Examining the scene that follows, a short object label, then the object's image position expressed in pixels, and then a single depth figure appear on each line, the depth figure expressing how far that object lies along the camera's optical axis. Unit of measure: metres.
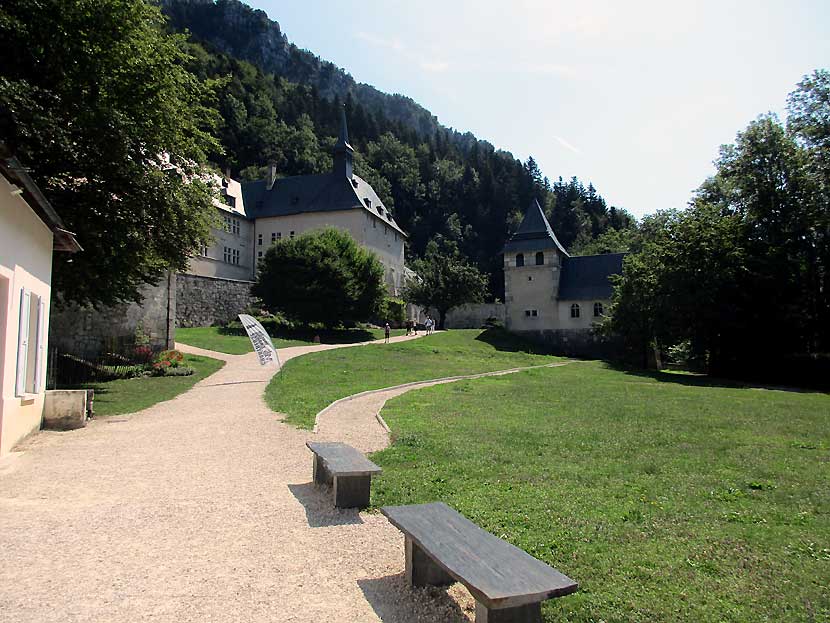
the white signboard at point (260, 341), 20.62
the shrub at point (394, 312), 54.09
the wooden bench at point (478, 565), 3.43
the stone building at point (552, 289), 53.22
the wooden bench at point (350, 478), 6.64
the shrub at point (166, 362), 22.44
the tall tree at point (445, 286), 58.34
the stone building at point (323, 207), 63.31
